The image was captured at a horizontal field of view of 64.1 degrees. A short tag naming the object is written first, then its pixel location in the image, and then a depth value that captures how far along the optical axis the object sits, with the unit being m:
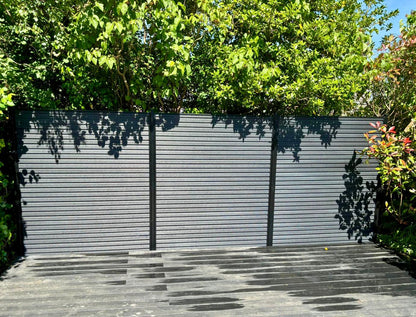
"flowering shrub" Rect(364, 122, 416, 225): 4.70
